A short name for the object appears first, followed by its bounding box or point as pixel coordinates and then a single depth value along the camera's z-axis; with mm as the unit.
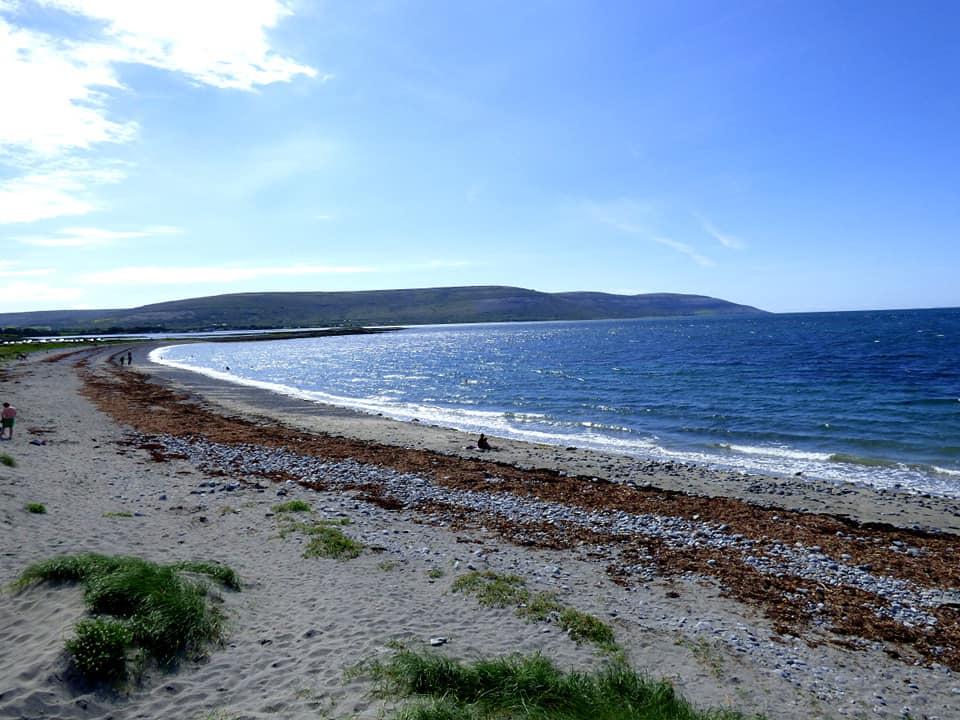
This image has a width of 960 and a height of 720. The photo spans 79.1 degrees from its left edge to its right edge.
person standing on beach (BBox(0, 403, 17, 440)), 21891
